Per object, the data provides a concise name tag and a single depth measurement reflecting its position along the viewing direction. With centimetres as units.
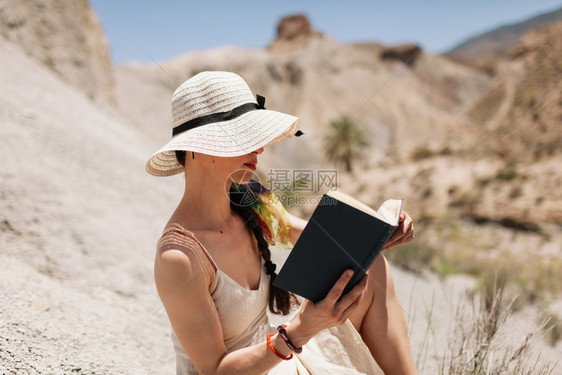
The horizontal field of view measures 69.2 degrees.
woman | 133
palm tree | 2520
